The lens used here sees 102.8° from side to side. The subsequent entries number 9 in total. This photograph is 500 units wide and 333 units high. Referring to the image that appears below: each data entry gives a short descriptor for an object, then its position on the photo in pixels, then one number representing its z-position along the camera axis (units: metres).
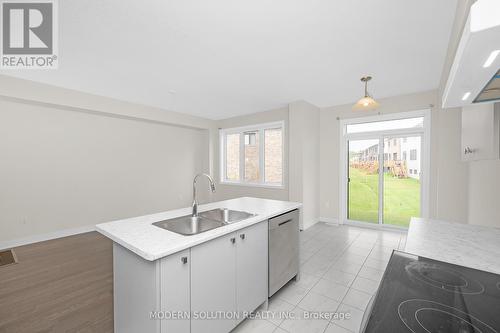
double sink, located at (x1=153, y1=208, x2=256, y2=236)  1.70
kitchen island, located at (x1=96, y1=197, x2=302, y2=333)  1.14
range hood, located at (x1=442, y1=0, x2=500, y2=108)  0.50
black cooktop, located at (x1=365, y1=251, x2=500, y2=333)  0.68
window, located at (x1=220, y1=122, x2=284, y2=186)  5.08
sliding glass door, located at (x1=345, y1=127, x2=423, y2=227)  3.91
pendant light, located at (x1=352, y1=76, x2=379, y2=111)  2.40
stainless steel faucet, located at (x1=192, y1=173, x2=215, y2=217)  1.86
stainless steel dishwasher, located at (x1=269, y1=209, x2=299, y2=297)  1.95
